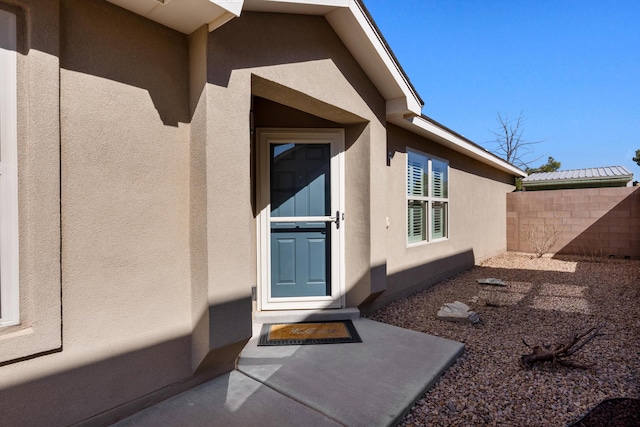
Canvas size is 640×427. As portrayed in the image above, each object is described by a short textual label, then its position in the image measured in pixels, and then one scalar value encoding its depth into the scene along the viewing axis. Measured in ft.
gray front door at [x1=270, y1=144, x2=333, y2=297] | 14.98
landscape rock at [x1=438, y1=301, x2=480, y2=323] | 14.99
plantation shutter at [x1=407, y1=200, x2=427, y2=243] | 20.87
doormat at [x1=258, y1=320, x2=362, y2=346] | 12.31
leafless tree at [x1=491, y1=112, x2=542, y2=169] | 85.40
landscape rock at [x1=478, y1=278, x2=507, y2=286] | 22.24
